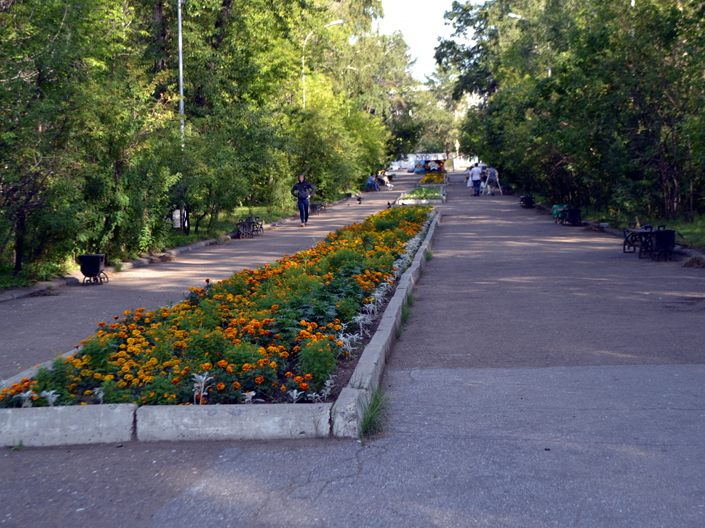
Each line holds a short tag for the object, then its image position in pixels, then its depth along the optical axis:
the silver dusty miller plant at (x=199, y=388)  5.36
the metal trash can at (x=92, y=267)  13.53
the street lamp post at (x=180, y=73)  23.86
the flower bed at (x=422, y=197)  36.90
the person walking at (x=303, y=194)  27.23
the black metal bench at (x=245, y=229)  24.05
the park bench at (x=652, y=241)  14.84
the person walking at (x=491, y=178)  49.69
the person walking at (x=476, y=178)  48.53
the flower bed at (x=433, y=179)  69.92
